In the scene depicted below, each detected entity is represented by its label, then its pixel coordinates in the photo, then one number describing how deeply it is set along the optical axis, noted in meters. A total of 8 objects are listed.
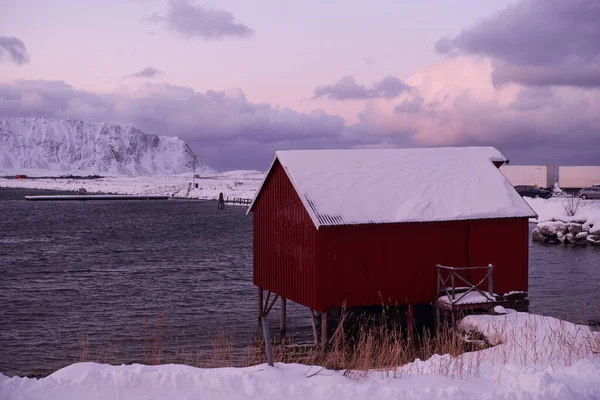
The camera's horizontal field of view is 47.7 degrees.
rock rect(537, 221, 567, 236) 51.28
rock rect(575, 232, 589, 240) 50.39
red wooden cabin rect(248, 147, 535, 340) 20.00
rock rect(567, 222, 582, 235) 51.00
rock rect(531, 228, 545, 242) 51.85
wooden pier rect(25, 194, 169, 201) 134.75
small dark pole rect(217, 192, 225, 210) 103.00
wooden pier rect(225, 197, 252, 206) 116.69
